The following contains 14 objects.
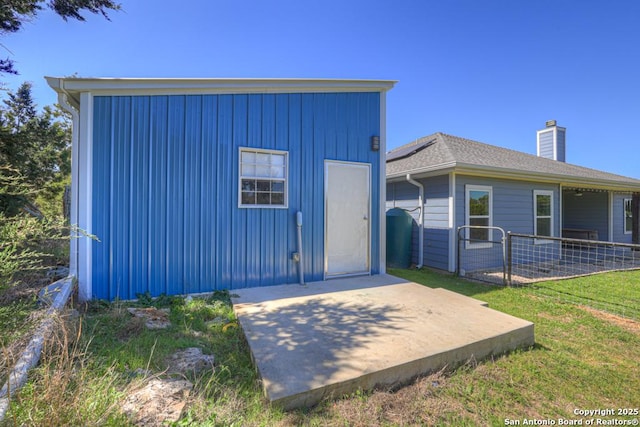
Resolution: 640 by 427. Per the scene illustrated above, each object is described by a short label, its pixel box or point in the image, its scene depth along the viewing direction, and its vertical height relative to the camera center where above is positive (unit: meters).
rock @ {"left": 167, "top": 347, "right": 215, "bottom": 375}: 2.26 -1.22
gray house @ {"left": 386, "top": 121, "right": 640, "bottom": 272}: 6.82 +0.77
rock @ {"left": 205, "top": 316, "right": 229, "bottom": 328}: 3.30 -1.25
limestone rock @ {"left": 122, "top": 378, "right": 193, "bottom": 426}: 1.61 -1.14
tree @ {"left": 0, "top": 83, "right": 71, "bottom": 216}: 5.12 +1.73
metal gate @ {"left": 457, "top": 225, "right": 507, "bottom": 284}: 6.56 -0.93
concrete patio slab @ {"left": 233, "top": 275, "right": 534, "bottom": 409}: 2.08 -1.15
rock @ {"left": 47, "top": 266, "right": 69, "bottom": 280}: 4.28 -0.92
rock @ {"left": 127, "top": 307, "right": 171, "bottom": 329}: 3.15 -1.18
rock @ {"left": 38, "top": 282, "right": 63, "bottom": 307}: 2.92 -0.88
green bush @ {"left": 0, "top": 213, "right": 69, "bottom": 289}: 1.86 -0.14
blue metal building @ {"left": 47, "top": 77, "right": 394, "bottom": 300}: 3.80 +0.54
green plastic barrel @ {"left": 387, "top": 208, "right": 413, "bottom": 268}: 7.36 -0.55
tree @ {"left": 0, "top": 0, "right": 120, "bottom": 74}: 4.61 +3.56
